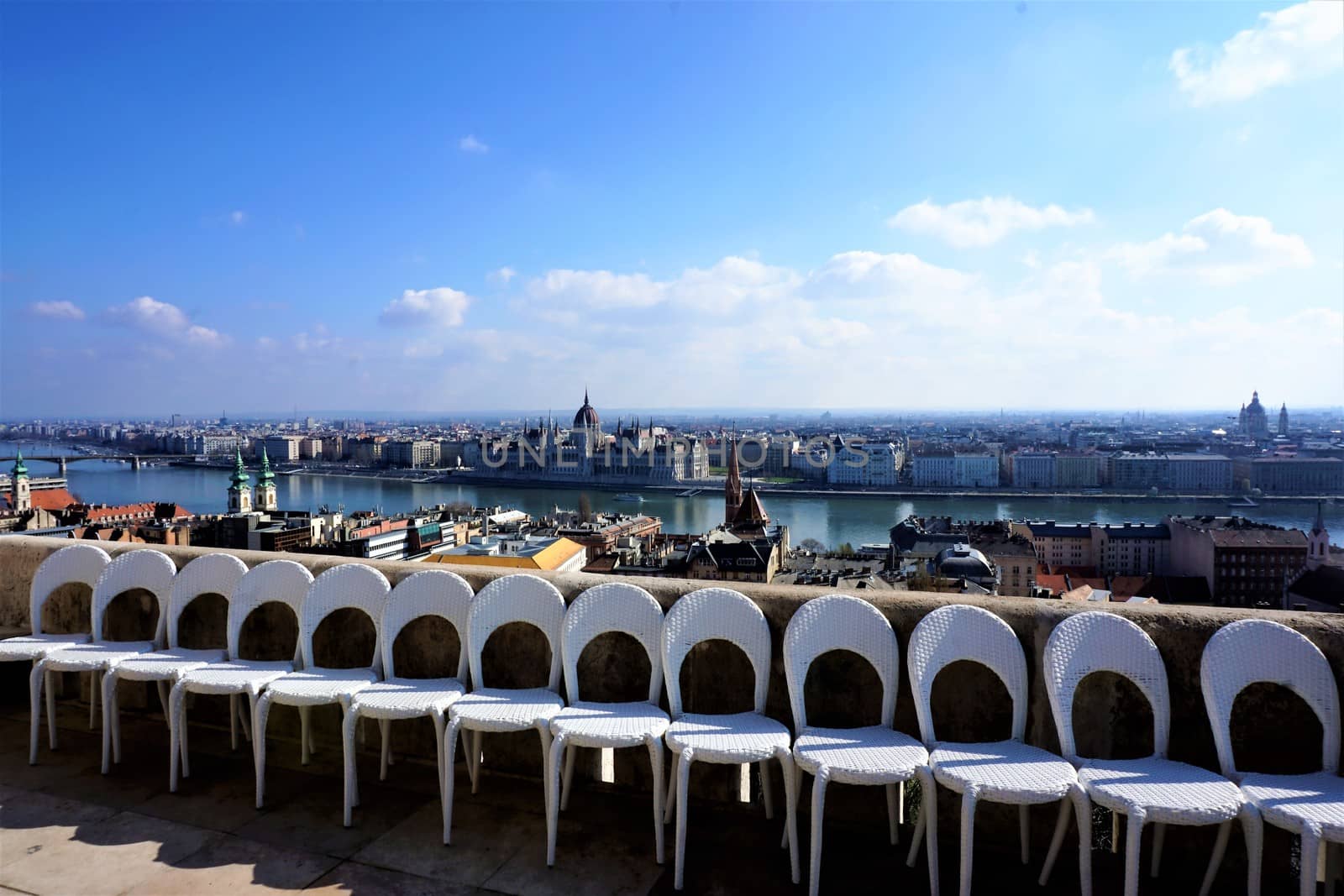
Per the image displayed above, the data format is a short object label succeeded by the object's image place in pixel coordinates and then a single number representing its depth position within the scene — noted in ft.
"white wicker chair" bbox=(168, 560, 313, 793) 6.11
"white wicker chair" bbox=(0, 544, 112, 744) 7.39
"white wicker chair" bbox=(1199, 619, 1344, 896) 4.34
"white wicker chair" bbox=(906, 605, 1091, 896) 4.46
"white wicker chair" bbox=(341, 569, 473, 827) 5.62
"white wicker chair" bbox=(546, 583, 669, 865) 5.14
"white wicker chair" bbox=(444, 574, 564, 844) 5.45
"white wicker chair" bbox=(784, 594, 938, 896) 4.71
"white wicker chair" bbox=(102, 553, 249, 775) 6.40
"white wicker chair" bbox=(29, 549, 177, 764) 6.68
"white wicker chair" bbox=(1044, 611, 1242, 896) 4.28
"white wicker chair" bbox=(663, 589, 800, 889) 4.96
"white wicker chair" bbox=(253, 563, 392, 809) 5.87
